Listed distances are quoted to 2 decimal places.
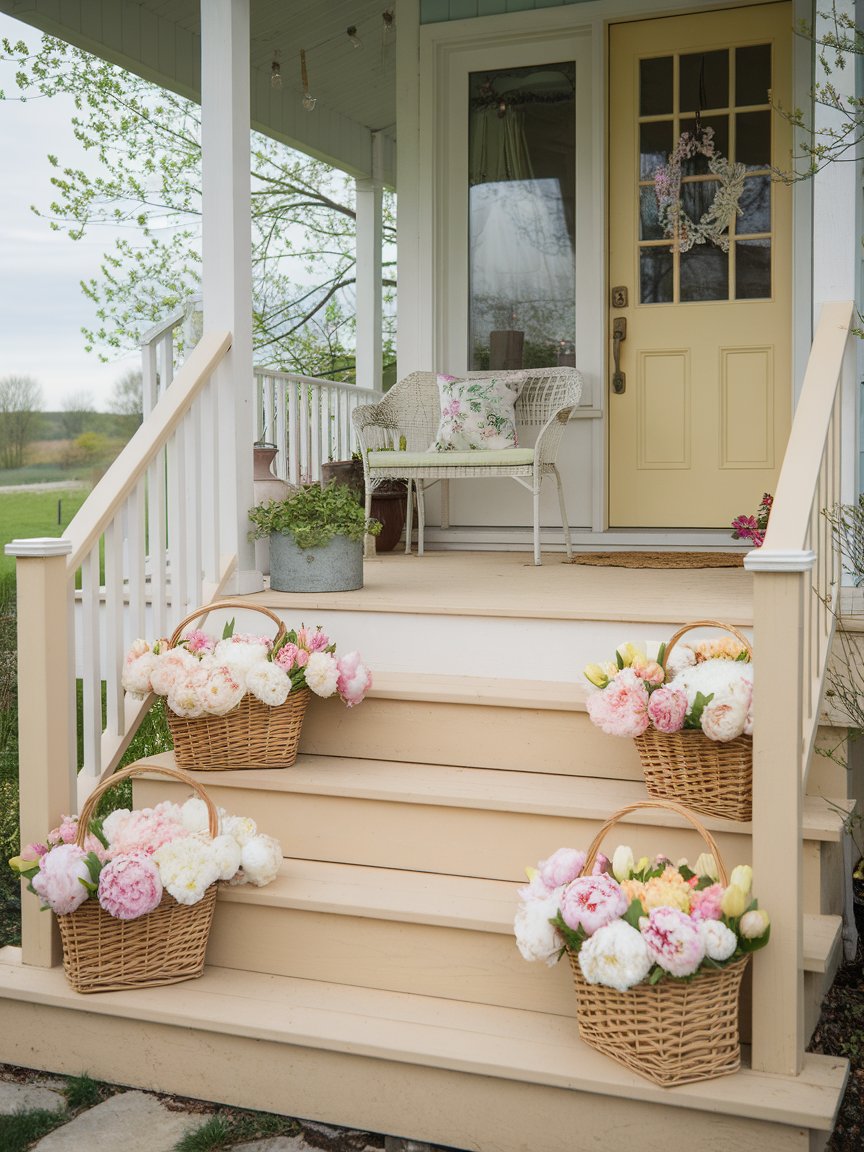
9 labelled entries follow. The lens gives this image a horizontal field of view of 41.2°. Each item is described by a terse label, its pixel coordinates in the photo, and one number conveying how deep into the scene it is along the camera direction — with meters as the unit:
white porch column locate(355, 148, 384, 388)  6.36
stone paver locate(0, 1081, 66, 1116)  2.16
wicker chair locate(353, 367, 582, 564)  4.27
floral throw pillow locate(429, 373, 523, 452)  4.71
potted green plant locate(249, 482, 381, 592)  3.40
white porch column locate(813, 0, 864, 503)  2.95
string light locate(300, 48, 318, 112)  5.16
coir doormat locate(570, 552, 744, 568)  4.23
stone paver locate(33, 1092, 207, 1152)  2.00
